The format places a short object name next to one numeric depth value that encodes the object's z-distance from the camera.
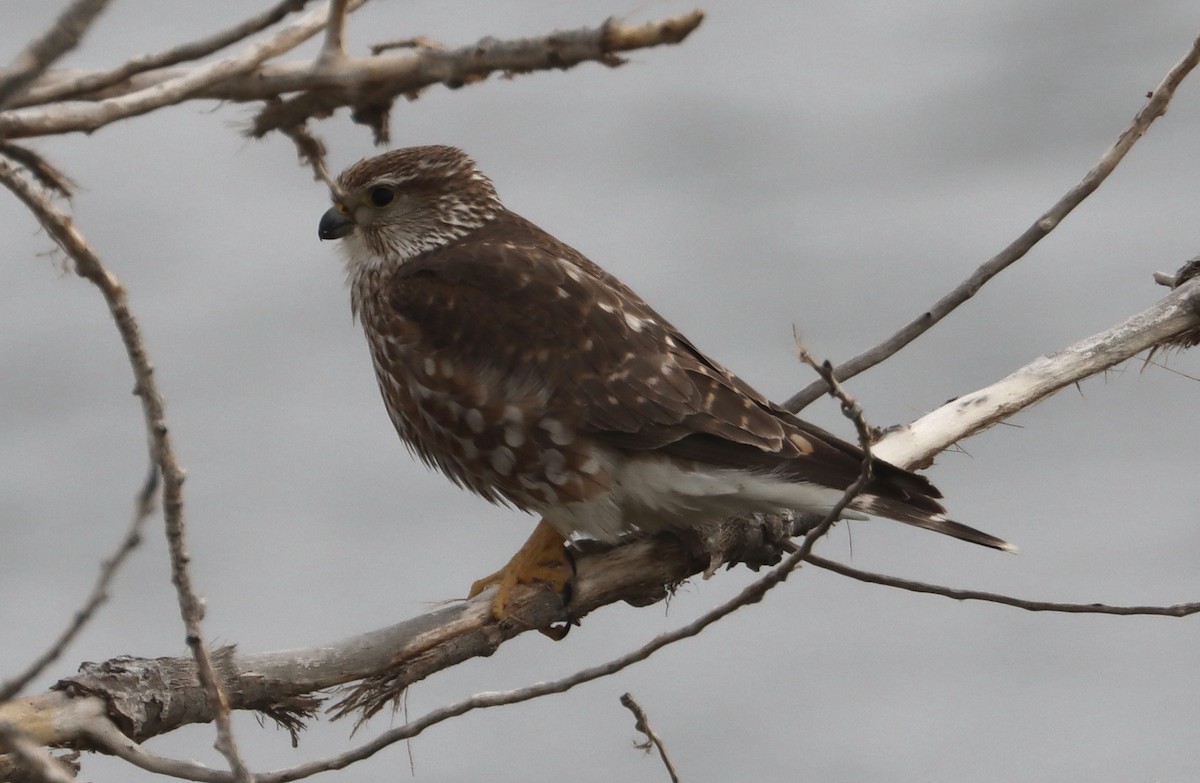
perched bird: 7.29
